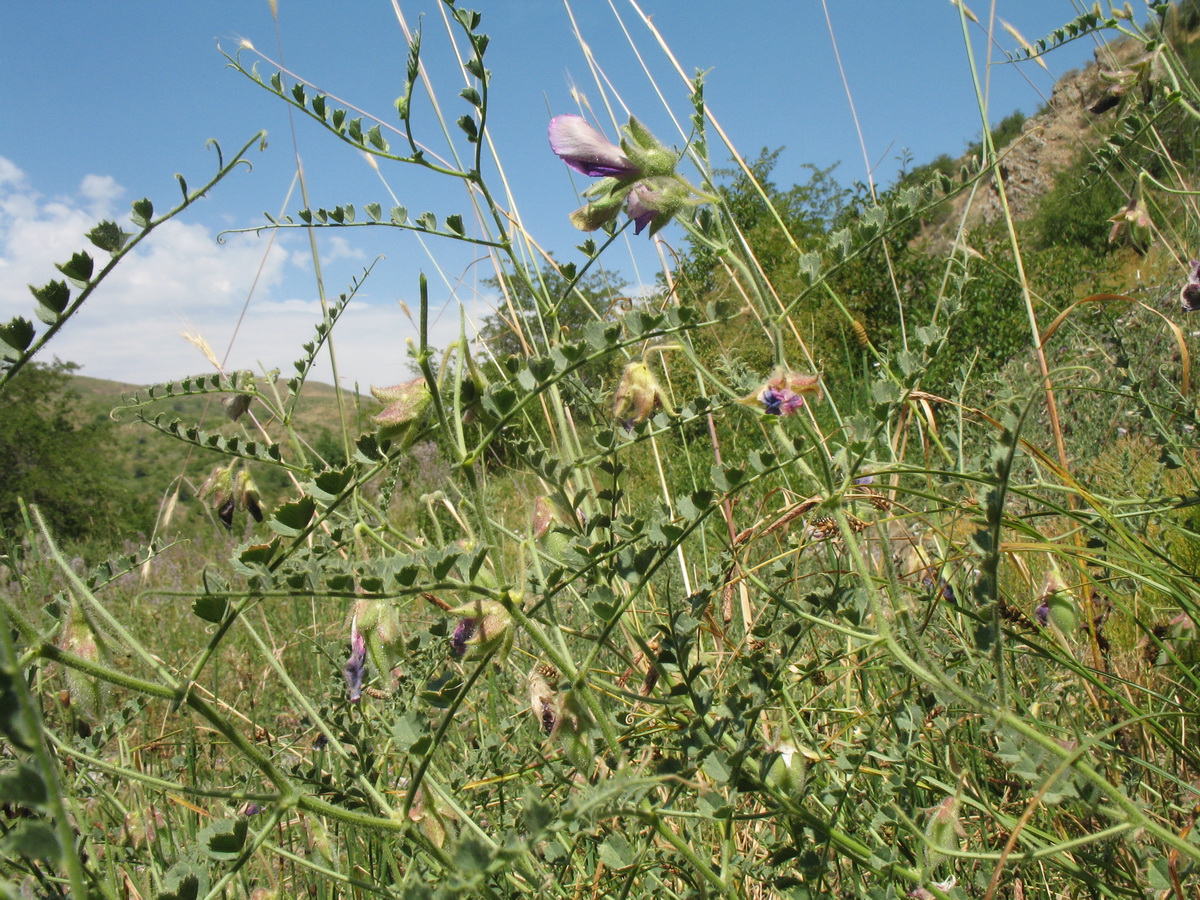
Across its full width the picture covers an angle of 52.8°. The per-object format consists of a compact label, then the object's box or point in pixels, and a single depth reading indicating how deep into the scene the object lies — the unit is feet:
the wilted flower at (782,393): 0.80
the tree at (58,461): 33.35
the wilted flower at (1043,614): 1.05
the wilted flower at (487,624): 0.73
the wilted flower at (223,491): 1.05
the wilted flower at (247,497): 1.03
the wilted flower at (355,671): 0.92
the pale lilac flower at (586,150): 0.83
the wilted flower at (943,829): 0.74
